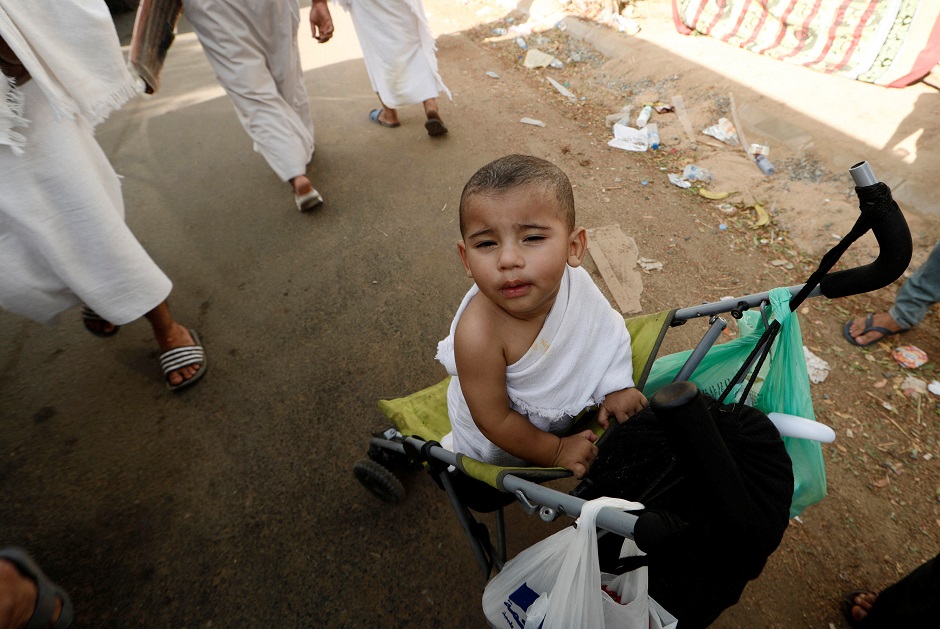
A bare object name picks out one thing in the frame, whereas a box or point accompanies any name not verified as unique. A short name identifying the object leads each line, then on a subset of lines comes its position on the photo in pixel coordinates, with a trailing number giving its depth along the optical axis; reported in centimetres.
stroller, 60
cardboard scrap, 285
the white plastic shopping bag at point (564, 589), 90
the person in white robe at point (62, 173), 168
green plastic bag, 116
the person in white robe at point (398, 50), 358
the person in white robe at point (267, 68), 274
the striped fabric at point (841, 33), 367
